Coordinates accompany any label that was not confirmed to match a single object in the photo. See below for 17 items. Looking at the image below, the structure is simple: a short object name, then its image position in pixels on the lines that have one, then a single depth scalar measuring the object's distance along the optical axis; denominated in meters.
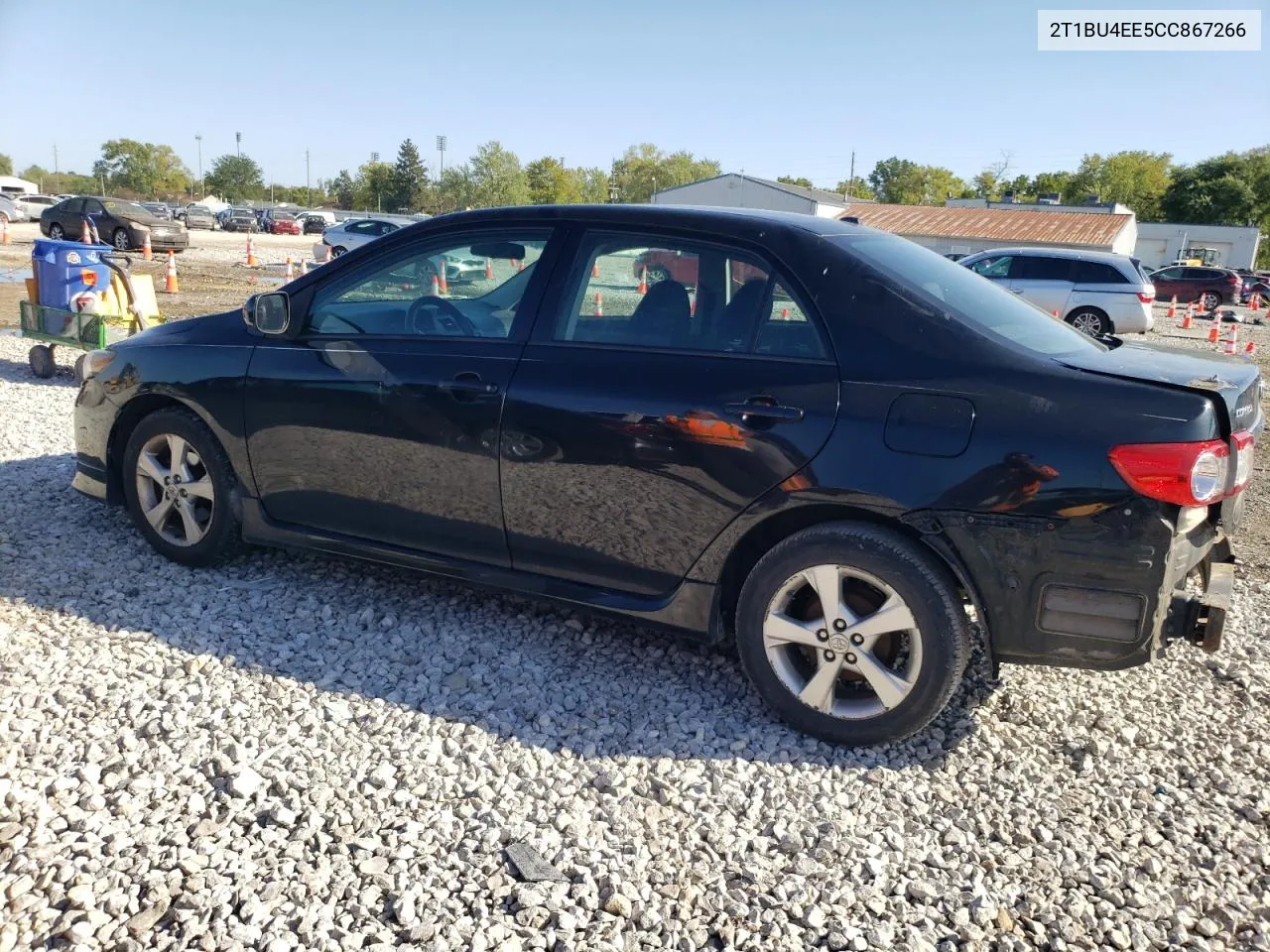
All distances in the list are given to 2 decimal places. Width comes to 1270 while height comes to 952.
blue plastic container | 9.14
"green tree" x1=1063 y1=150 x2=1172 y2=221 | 89.31
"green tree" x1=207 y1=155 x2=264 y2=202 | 111.25
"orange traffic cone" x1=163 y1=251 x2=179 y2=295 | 17.95
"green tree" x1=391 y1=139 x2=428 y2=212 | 96.00
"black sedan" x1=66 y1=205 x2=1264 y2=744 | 3.01
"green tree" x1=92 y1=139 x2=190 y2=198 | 112.75
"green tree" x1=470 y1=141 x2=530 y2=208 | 85.69
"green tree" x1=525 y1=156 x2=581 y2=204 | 106.94
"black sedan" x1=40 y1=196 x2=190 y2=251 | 28.05
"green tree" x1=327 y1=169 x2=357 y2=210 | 108.01
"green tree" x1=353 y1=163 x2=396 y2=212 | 98.12
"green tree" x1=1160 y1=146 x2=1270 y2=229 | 76.44
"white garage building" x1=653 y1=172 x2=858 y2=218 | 58.12
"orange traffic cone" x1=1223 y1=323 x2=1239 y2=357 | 19.50
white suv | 18.28
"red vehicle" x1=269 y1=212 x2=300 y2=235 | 56.09
